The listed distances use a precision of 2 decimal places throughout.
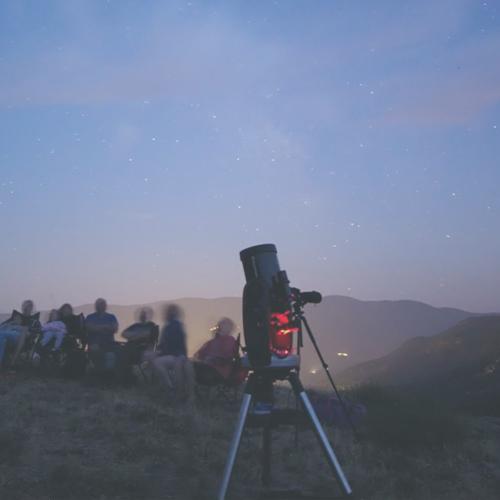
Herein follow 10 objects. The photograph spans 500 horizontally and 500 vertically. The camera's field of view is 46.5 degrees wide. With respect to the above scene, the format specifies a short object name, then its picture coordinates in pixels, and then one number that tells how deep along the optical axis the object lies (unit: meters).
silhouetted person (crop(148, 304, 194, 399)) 8.47
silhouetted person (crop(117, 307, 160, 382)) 9.08
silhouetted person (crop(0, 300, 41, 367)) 9.68
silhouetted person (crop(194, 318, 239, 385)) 8.11
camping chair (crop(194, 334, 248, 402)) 8.09
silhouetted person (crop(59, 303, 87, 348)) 9.57
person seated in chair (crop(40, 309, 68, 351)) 9.74
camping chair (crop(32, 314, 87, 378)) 9.50
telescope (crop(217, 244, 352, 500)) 3.76
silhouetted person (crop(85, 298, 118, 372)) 9.20
